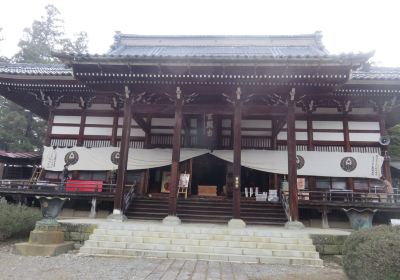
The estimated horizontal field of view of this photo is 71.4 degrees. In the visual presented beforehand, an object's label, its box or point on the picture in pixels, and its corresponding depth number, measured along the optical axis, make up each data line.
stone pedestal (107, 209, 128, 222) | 9.68
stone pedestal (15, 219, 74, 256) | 7.15
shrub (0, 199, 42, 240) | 8.25
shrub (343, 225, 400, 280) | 4.17
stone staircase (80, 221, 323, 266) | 7.39
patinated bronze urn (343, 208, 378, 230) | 10.35
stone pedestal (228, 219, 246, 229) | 9.16
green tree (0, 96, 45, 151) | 22.31
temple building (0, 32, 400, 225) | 9.71
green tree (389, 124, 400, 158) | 19.59
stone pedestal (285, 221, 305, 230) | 9.27
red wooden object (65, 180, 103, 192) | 12.21
